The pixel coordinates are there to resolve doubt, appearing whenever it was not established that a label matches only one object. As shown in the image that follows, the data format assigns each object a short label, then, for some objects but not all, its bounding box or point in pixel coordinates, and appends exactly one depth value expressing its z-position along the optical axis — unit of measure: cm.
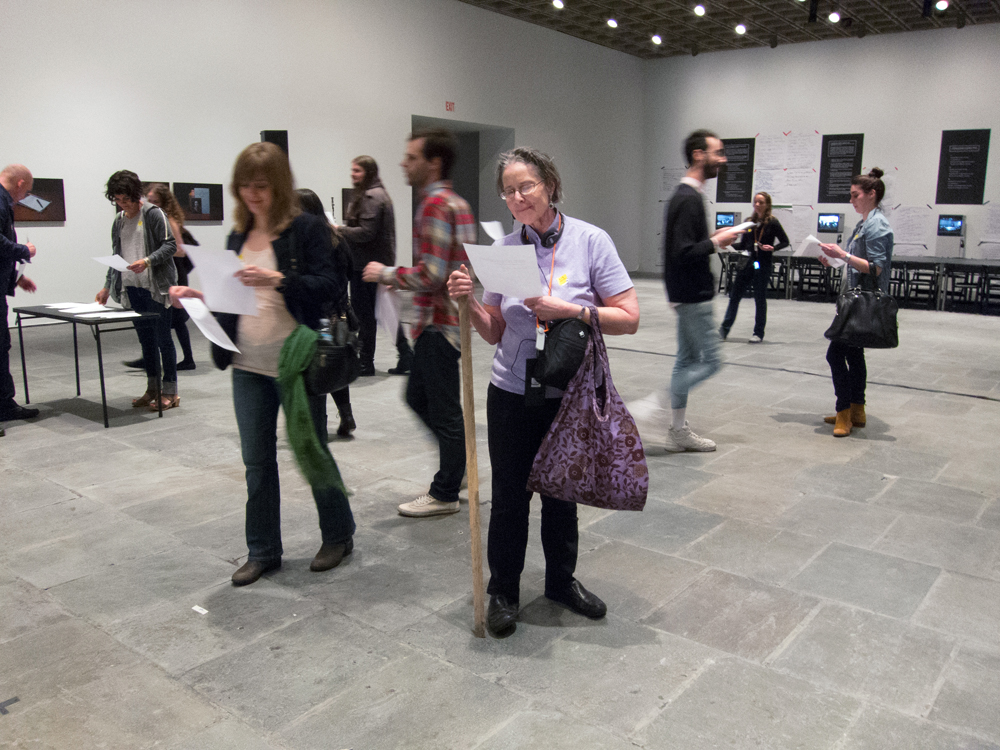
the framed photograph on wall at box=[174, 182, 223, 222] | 968
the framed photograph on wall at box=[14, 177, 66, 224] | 844
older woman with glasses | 228
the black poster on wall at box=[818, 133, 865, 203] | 1372
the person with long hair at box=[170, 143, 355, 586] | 263
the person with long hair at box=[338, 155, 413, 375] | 564
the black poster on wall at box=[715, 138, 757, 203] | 1493
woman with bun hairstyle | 466
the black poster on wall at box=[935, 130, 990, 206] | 1270
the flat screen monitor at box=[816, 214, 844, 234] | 1366
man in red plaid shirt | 309
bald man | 498
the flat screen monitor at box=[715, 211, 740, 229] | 1488
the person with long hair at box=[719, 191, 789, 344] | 848
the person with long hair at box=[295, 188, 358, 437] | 433
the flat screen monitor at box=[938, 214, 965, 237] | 1279
